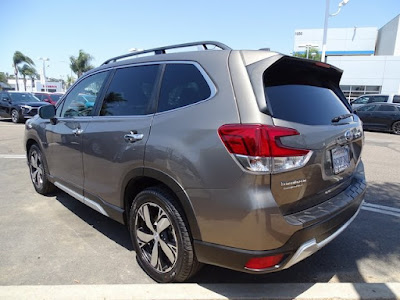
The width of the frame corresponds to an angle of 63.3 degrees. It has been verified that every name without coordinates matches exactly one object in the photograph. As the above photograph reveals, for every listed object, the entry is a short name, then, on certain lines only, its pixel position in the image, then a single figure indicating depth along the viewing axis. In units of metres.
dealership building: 35.50
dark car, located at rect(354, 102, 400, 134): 14.58
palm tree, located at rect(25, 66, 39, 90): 67.38
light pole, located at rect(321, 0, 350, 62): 18.62
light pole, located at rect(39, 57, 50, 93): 57.59
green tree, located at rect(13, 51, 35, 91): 63.78
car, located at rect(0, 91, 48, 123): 15.71
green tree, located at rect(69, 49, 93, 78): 61.34
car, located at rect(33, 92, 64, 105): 20.50
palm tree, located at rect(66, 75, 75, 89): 82.78
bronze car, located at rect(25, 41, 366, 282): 2.12
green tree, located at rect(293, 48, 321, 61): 45.96
